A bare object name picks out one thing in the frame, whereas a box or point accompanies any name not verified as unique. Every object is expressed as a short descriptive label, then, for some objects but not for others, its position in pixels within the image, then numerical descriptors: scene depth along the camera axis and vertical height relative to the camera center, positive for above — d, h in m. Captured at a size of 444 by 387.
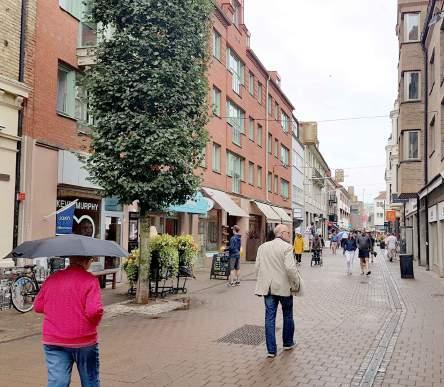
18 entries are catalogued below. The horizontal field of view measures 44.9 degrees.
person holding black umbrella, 4.14 -0.74
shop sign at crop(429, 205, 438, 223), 20.02 +0.74
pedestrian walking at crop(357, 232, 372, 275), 19.88 -0.61
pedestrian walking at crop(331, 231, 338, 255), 41.81 -0.93
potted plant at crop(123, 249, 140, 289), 12.73 -0.94
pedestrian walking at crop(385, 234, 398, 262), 33.03 -0.91
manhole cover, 8.19 -1.70
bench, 13.81 -1.35
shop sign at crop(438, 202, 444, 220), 18.33 +0.77
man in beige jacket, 7.16 -0.64
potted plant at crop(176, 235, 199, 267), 13.91 -0.57
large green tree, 11.19 +2.74
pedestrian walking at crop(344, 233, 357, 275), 20.83 -0.72
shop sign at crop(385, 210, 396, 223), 49.83 +1.56
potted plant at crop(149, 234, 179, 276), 12.88 -0.61
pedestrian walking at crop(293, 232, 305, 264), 28.09 -0.81
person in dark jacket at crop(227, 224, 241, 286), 16.59 -0.73
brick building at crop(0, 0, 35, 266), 11.94 +2.86
